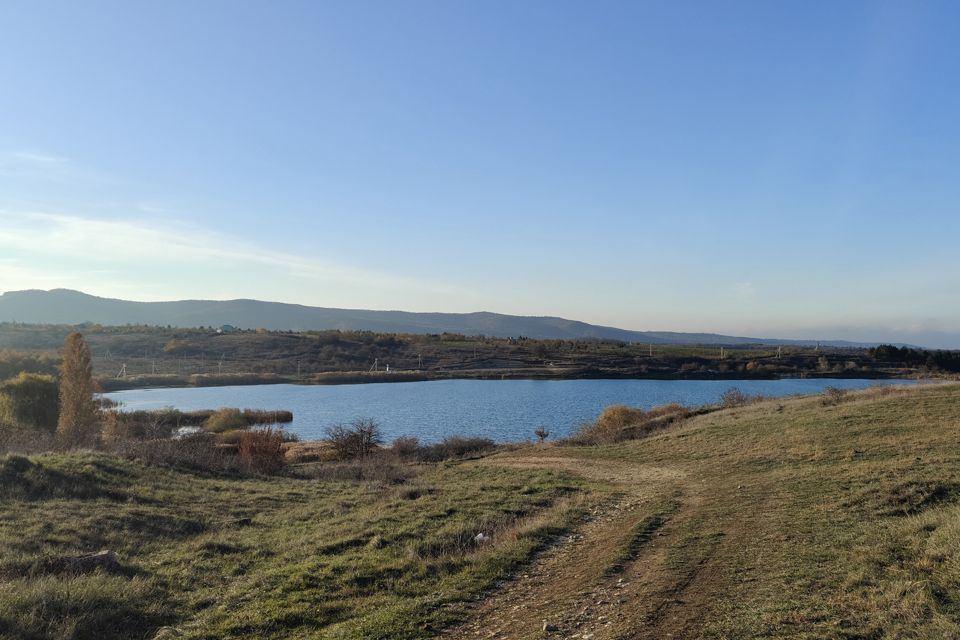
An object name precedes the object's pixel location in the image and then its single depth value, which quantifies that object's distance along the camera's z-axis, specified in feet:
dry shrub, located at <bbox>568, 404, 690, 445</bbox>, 118.49
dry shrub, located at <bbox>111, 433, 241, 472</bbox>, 76.69
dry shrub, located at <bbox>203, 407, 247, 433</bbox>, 185.16
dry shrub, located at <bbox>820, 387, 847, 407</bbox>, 106.67
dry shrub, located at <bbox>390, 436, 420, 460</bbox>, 124.38
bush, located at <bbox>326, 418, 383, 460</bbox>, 126.11
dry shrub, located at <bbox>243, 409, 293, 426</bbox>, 200.54
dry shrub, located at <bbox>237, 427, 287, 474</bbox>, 97.35
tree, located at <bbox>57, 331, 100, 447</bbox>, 129.59
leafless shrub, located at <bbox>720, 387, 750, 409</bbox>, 143.50
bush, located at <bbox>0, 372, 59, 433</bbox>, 135.74
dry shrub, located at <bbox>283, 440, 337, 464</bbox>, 130.14
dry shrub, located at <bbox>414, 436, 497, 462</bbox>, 121.56
